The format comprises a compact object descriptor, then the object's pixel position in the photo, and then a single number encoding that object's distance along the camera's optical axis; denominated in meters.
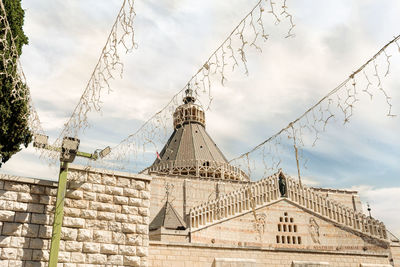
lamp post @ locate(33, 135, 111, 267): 7.30
